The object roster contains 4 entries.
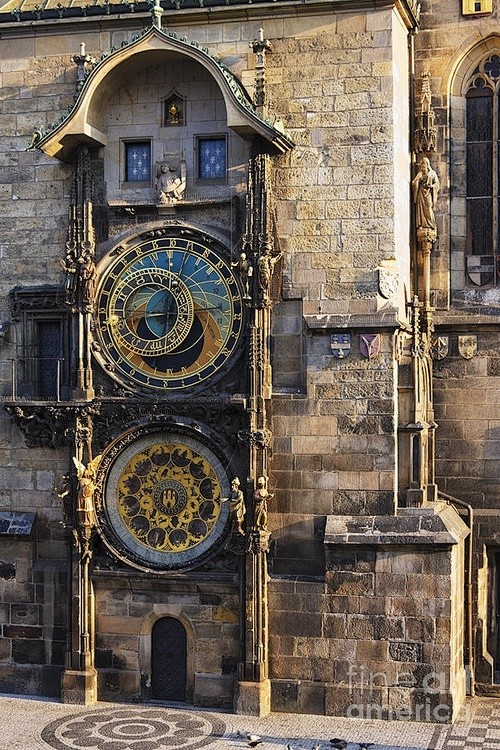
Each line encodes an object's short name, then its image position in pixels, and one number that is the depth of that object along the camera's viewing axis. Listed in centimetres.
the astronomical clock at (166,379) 1783
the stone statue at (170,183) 1800
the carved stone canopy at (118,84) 1719
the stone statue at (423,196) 1867
